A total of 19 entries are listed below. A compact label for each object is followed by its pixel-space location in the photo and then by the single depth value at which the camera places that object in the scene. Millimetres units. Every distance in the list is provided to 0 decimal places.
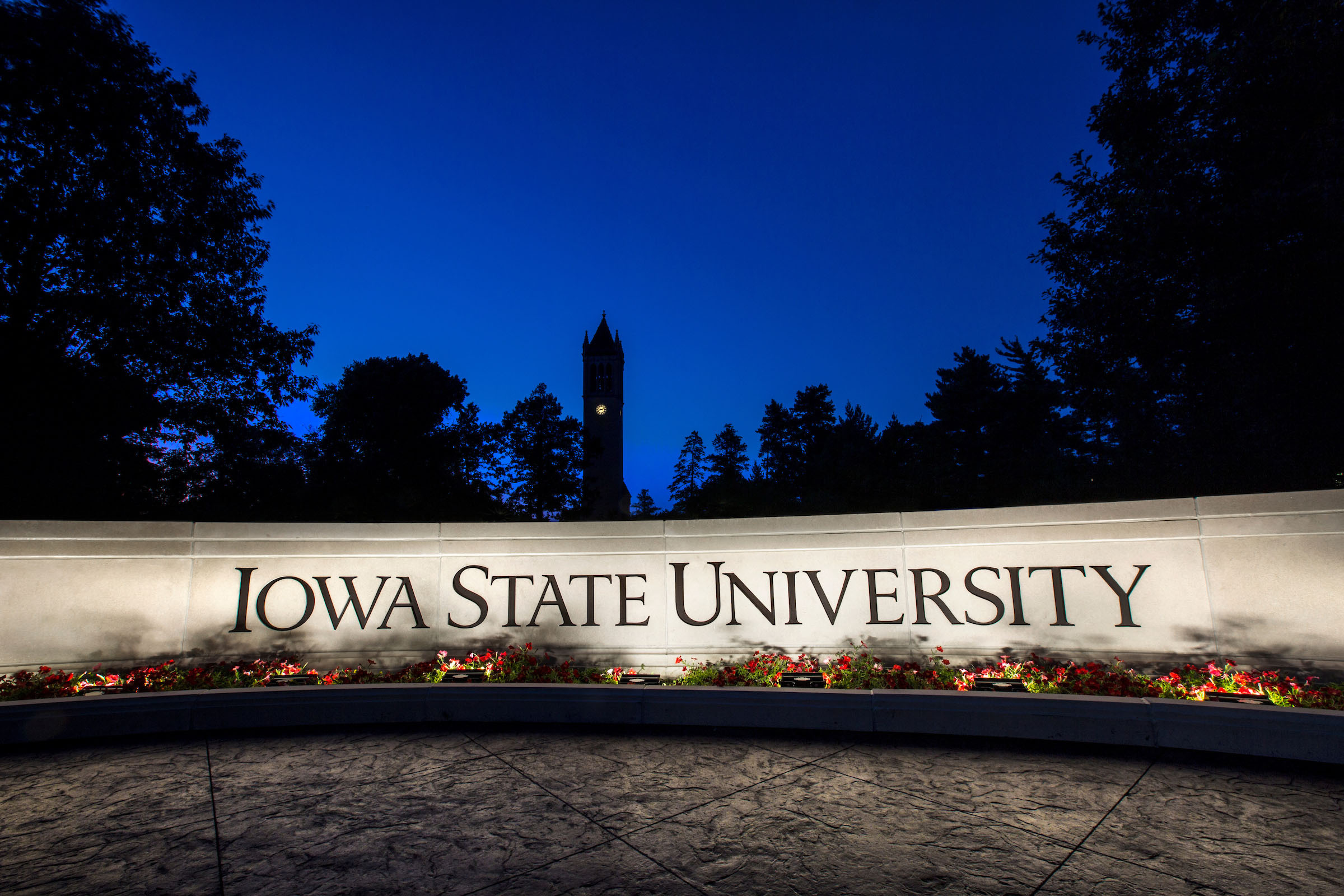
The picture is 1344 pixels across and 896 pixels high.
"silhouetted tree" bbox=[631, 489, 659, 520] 84812
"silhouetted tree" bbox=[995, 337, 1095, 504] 47656
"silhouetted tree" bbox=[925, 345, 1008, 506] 54000
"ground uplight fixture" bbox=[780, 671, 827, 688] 7441
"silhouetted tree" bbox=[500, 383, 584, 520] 57250
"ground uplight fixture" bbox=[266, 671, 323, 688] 8367
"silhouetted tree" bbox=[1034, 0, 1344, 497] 12398
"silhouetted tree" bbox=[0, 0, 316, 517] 14844
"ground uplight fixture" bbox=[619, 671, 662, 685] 8023
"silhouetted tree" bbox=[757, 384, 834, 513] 75562
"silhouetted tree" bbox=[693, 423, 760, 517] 24688
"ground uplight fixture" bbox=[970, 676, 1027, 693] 7000
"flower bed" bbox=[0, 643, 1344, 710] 6762
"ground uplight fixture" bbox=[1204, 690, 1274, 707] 6371
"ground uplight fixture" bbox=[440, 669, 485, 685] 8242
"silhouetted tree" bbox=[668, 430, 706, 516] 100688
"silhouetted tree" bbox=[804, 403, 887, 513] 32250
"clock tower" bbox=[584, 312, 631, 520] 77319
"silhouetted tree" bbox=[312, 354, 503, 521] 36594
